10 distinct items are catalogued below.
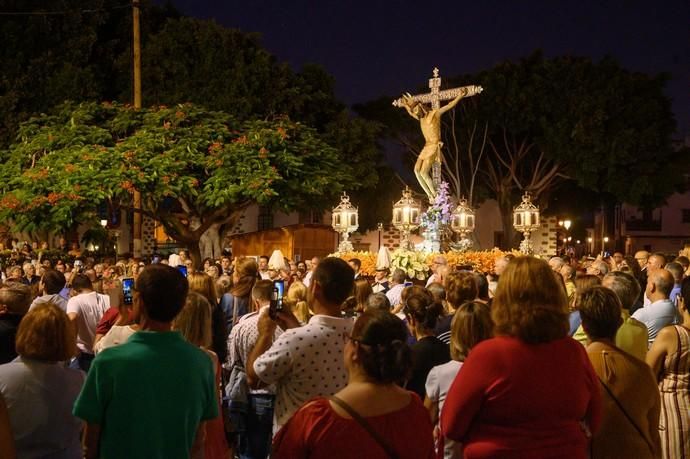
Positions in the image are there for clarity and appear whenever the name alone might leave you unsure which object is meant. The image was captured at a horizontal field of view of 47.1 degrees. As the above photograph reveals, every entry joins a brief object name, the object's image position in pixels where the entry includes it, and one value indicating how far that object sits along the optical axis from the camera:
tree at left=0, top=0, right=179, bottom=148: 24.44
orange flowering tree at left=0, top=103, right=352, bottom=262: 21.25
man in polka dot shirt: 3.99
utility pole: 22.44
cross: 20.11
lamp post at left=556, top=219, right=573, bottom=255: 40.14
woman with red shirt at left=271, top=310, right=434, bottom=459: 2.81
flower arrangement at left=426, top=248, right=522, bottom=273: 16.33
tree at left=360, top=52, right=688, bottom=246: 31.22
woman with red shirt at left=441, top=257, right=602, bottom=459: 3.17
